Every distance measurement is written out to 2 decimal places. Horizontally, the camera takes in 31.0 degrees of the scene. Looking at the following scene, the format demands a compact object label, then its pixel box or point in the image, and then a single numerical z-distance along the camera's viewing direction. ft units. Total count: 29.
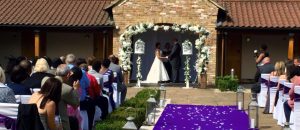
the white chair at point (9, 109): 22.70
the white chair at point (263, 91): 46.74
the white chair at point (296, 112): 34.22
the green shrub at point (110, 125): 29.32
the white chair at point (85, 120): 32.14
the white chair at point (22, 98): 25.00
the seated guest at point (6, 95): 23.36
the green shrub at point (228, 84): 63.87
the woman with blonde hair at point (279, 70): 42.75
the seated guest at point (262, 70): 48.52
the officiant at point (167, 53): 73.87
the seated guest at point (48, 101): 21.33
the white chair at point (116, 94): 43.60
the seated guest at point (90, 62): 39.81
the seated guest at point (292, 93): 34.86
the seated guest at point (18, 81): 25.63
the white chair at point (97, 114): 35.45
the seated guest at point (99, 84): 35.64
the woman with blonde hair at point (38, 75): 26.99
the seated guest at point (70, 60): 33.20
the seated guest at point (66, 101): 23.91
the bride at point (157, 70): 71.51
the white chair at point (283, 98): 36.88
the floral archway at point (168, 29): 69.72
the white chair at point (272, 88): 43.72
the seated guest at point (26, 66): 27.70
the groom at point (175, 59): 72.54
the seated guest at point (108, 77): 39.90
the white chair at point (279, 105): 39.67
